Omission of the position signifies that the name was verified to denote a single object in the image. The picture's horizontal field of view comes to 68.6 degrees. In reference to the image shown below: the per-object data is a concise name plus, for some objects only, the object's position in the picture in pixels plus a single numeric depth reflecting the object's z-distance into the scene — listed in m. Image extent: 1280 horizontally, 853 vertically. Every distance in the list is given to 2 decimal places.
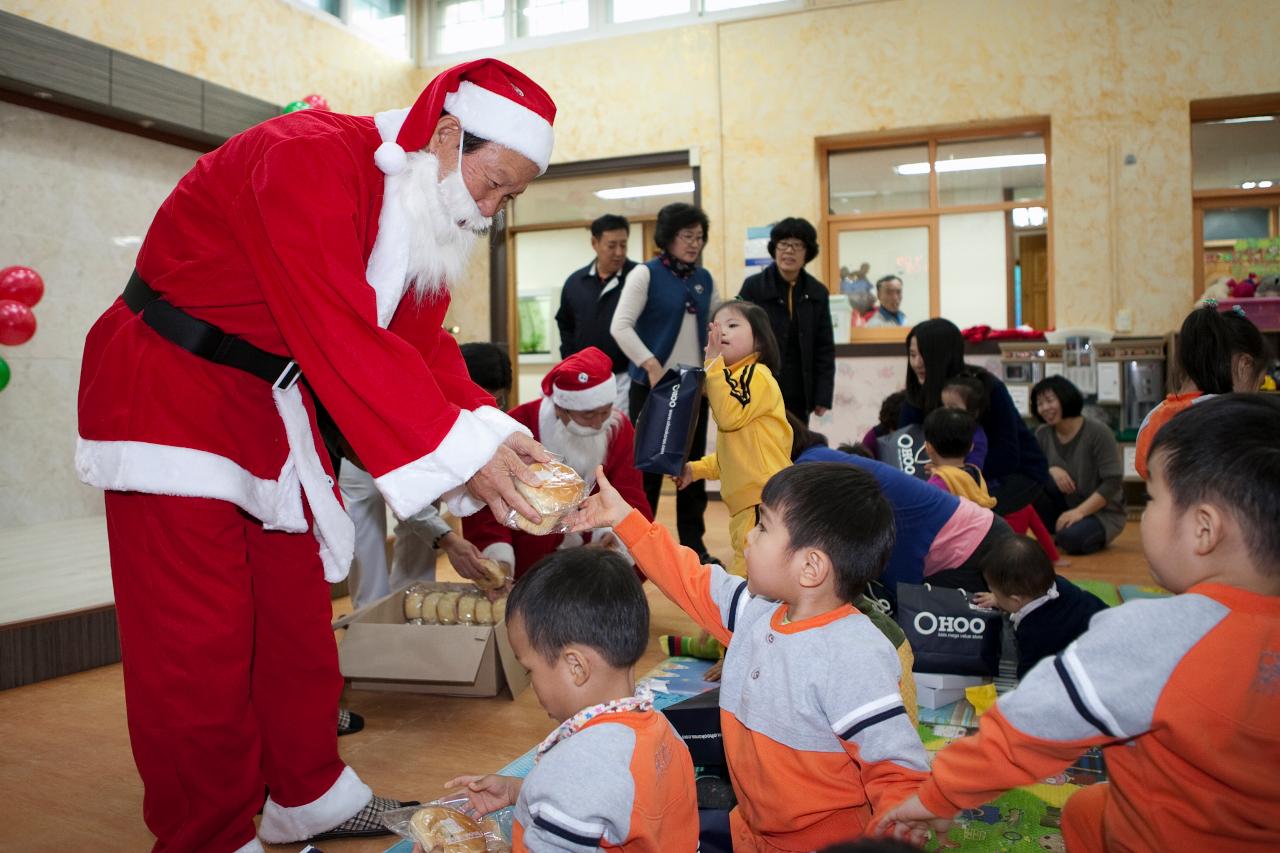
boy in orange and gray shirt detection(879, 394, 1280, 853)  1.10
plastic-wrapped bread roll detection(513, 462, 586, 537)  1.53
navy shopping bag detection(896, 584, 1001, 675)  2.66
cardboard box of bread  2.69
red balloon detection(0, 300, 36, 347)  4.64
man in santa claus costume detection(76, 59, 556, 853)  1.47
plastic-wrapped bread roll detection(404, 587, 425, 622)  3.02
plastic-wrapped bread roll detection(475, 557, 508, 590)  2.92
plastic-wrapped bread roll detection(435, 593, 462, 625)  2.98
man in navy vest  4.67
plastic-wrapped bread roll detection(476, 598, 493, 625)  2.93
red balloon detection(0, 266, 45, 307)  4.81
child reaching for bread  1.46
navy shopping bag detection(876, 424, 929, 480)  3.89
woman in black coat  4.76
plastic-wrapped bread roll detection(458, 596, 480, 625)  2.95
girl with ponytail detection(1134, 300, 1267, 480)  2.95
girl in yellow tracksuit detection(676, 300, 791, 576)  2.93
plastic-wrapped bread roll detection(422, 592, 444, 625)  2.99
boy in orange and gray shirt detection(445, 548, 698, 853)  1.29
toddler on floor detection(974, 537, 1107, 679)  2.66
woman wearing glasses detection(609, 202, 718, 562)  4.25
